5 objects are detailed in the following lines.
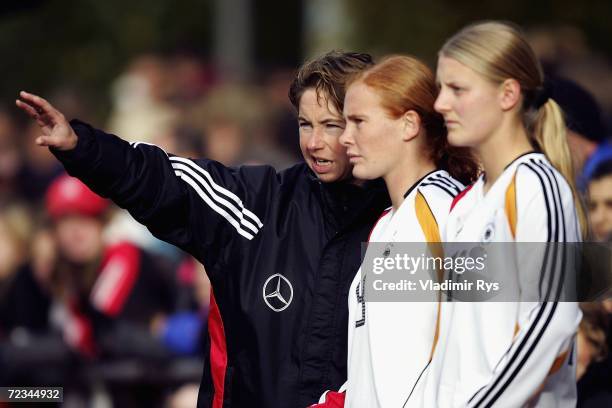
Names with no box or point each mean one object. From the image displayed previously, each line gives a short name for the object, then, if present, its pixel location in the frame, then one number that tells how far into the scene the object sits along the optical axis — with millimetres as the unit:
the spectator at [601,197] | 12234
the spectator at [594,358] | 10172
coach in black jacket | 9531
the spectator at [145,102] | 26234
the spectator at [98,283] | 17500
